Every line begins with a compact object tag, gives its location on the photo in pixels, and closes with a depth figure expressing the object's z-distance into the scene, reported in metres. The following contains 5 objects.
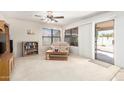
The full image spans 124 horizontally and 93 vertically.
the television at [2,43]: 1.68
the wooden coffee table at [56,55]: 2.57
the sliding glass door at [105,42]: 2.22
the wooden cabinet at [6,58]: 1.56
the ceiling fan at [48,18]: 2.00
